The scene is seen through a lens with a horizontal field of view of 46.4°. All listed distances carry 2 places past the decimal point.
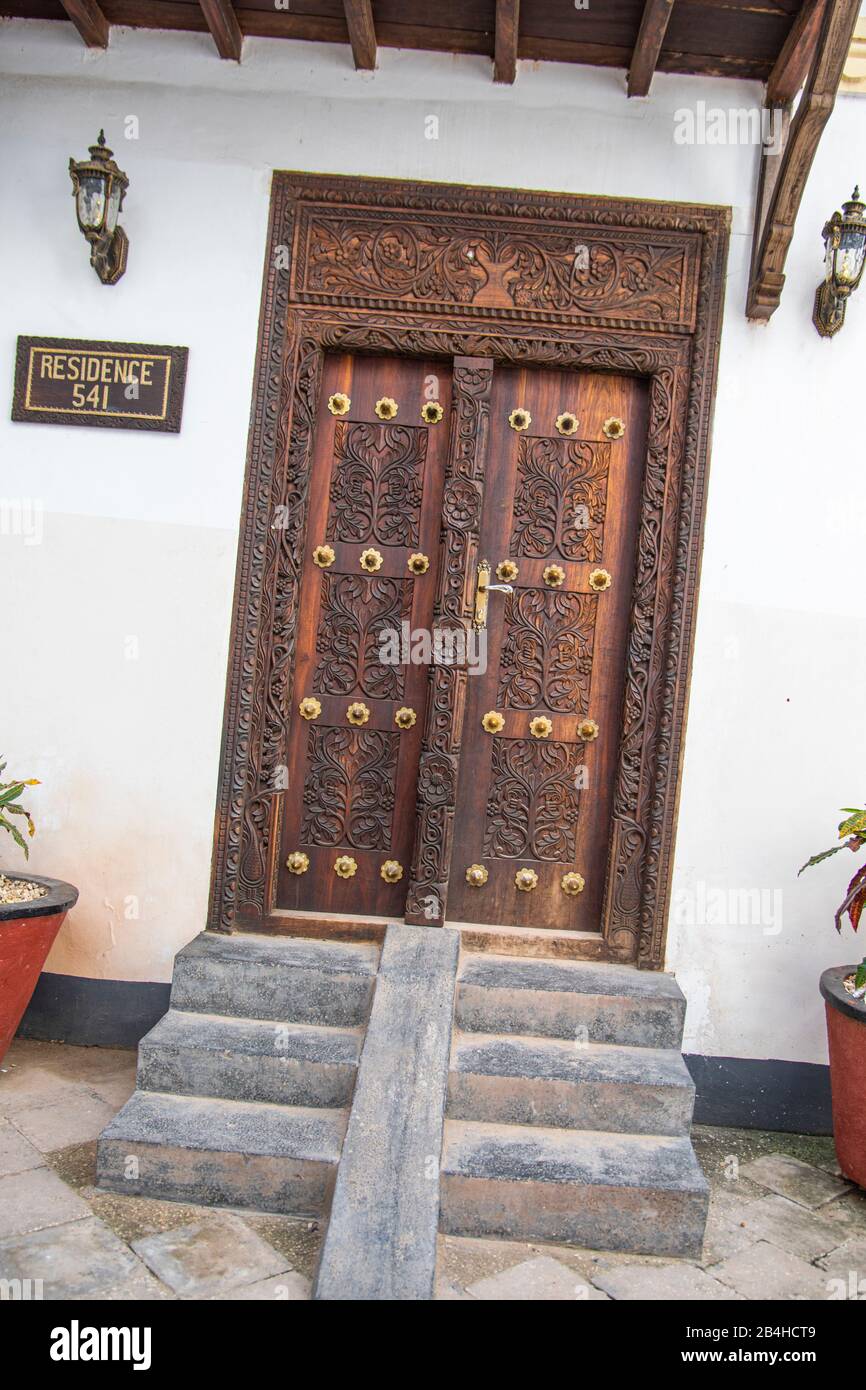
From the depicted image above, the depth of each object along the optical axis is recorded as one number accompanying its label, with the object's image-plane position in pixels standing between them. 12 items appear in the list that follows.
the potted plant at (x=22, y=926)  3.19
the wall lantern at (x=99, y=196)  3.38
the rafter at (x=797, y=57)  3.20
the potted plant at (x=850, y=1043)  3.14
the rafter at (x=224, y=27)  3.40
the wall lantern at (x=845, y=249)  3.33
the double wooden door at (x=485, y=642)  3.68
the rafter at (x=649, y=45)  3.22
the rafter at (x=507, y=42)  3.28
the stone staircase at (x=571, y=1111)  2.75
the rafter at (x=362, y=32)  3.33
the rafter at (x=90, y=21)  3.46
